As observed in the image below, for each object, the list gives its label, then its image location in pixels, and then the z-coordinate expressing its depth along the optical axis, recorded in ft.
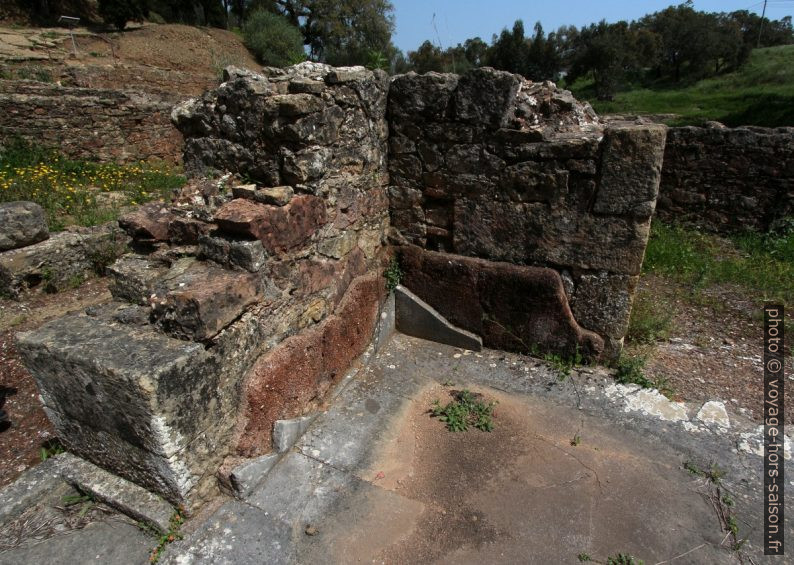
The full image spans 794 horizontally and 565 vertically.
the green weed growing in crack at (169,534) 6.31
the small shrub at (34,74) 35.67
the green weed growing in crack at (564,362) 10.21
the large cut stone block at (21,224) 14.10
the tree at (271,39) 68.49
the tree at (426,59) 78.56
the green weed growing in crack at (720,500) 6.71
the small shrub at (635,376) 9.68
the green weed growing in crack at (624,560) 6.29
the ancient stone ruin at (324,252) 6.56
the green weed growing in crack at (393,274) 11.65
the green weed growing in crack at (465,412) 8.82
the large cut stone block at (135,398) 6.00
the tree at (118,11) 57.52
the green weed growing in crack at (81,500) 6.93
